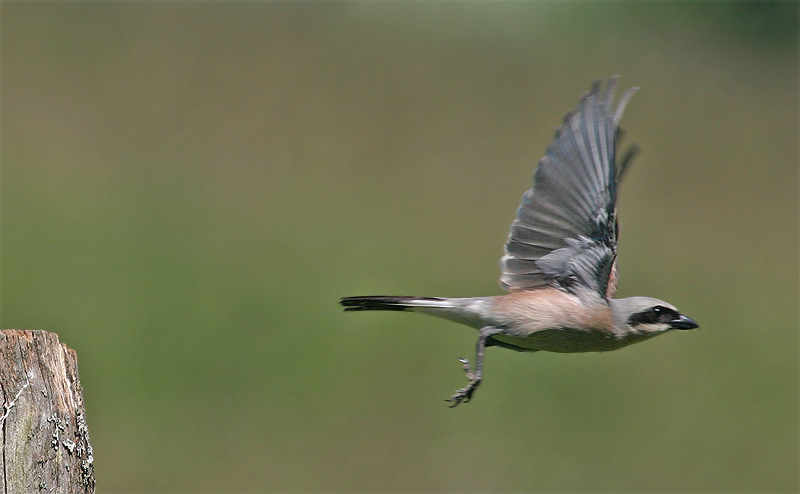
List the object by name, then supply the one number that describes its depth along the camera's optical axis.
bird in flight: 8.00
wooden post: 4.80
